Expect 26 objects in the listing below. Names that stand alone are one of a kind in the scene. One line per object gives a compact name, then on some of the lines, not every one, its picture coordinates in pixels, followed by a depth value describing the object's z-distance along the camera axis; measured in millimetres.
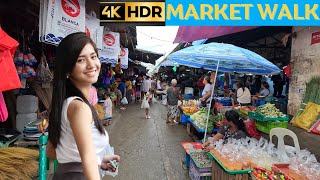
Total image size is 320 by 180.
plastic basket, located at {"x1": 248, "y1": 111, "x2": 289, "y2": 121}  4816
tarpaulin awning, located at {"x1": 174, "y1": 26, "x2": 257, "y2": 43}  6031
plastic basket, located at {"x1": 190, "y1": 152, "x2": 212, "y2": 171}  2739
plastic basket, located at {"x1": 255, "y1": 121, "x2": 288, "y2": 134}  4824
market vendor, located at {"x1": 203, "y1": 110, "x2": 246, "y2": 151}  2986
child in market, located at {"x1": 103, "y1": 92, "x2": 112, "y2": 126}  6059
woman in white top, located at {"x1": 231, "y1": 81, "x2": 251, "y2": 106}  6764
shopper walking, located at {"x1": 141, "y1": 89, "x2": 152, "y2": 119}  7357
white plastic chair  2898
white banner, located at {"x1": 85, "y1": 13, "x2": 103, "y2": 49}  3344
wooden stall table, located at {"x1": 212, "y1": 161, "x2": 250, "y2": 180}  2215
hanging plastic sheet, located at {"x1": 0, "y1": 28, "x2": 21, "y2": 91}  1548
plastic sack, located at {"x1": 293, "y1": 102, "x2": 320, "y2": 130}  5443
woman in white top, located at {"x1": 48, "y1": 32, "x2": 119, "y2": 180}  885
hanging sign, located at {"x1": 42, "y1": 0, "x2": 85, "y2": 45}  2397
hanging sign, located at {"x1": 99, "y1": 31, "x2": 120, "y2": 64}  4647
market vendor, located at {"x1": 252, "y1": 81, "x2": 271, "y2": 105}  7641
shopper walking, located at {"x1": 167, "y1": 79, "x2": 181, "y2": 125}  6441
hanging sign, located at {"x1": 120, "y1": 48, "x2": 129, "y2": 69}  7591
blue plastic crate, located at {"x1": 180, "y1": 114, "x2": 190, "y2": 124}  5975
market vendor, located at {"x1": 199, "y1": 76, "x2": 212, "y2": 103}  5631
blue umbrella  3355
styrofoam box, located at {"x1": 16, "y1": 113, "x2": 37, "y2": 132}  3078
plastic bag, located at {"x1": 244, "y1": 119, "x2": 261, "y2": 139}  3993
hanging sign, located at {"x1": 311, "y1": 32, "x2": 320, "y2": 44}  5785
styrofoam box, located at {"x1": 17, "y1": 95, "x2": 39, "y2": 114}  3064
